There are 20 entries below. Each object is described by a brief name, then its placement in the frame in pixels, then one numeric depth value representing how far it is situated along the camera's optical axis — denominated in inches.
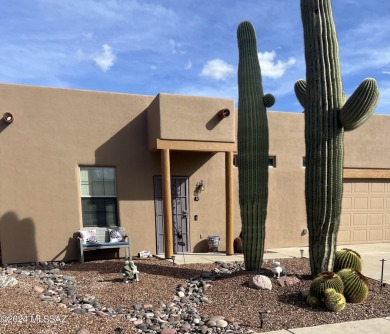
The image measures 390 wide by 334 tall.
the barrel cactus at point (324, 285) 189.0
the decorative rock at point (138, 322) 168.4
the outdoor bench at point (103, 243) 312.7
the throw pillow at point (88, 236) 319.6
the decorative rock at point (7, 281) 201.8
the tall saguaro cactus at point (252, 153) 247.6
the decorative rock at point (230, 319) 174.1
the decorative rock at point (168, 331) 158.4
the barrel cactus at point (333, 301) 183.0
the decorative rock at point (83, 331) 144.4
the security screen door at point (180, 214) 366.6
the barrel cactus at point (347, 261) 233.3
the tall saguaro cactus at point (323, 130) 212.8
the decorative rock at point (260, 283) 217.0
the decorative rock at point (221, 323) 168.2
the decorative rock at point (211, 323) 169.8
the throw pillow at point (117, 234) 328.5
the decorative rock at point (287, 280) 222.4
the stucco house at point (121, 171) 315.6
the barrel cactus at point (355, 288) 195.8
